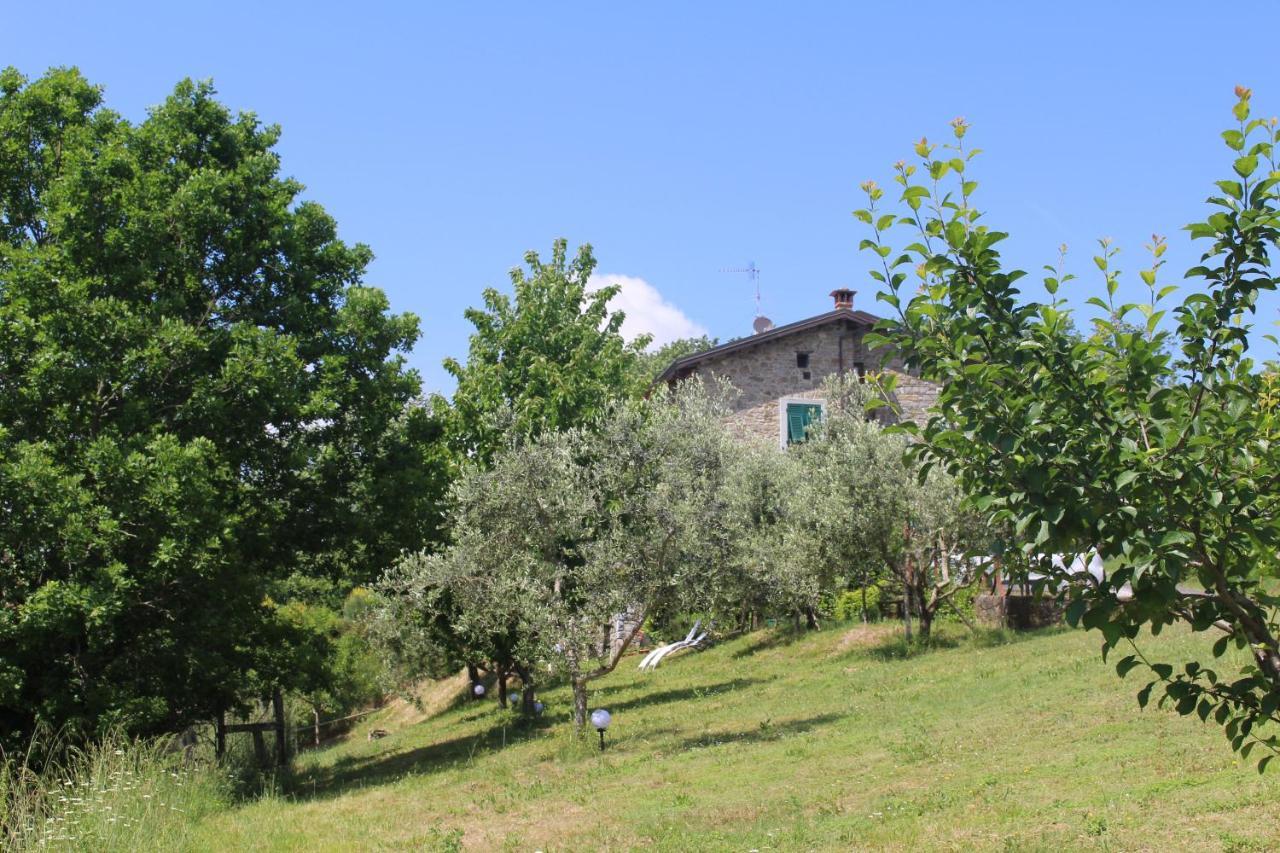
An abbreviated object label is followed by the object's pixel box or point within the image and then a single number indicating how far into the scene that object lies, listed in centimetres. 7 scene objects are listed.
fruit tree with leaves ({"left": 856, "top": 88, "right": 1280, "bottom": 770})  431
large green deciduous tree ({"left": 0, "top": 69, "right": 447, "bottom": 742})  1600
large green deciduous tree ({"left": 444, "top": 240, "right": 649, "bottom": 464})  2641
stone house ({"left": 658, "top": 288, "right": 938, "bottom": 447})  3894
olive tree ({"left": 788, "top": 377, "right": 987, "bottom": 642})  2533
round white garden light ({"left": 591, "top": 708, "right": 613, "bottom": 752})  1727
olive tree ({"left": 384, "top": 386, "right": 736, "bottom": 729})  1848
